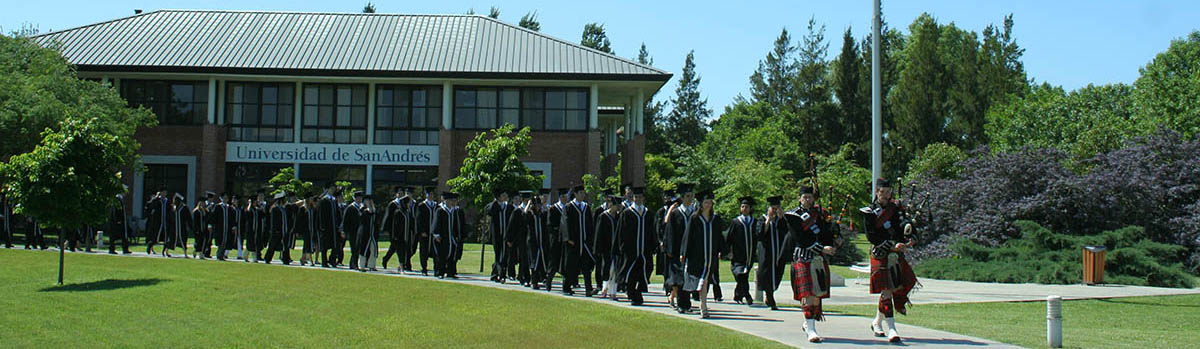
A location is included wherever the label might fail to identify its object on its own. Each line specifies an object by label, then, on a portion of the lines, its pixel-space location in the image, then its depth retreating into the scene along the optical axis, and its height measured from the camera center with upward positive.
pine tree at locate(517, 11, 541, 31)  69.00 +13.67
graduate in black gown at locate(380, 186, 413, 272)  19.19 -0.29
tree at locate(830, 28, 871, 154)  61.00 +7.81
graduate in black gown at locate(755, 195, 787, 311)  13.66 -0.50
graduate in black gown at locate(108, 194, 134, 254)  22.81 -0.58
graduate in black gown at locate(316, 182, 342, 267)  20.31 -0.28
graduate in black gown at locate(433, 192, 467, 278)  18.41 -0.48
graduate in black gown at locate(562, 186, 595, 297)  15.09 -0.45
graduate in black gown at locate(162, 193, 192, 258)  22.83 -0.44
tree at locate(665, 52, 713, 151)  79.00 +9.04
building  37.03 +4.16
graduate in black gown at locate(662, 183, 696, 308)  12.34 -0.20
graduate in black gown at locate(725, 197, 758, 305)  14.15 -0.45
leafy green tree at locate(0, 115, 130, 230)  15.42 +0.42
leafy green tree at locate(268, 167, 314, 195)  31.61 +0.82
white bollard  9.84 -1.07
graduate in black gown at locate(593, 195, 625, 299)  14.40 -0.28
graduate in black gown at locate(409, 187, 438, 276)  18.66 -0.28
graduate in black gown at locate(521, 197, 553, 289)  16.30 -0.46
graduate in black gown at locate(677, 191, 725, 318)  12.09 -0.41
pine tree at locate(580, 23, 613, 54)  71.44 +13.21
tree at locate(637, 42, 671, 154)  72.31 +7.15
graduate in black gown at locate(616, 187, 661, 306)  13.62 -0.44
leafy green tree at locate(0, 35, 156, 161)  26.72 +3.17
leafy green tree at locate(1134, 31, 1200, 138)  35.88 +5.43
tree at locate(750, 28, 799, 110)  73.81 +10.96
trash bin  19.81 -0.86
